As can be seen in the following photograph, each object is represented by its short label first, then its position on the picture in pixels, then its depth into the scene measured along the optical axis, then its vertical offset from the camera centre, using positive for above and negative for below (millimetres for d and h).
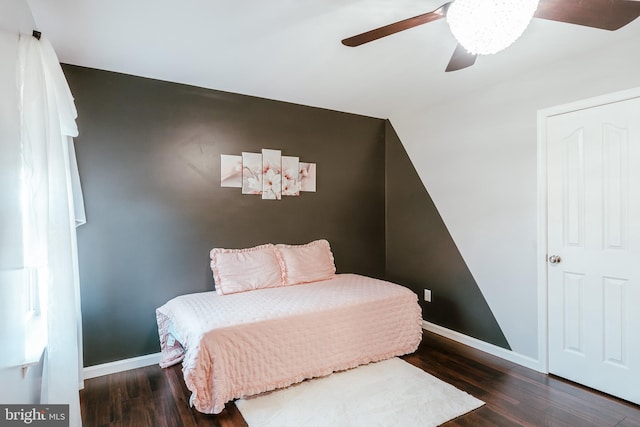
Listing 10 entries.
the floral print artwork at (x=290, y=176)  3617 +342
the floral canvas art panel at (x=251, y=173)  3381 +355
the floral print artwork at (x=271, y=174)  3496 +351
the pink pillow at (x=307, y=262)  3350 -569
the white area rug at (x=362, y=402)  2070 -1317
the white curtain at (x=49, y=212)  1552 -5
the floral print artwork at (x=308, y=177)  3730 +339
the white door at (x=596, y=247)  2273 -321
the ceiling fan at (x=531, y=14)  1320 +847
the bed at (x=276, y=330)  2162 -914
